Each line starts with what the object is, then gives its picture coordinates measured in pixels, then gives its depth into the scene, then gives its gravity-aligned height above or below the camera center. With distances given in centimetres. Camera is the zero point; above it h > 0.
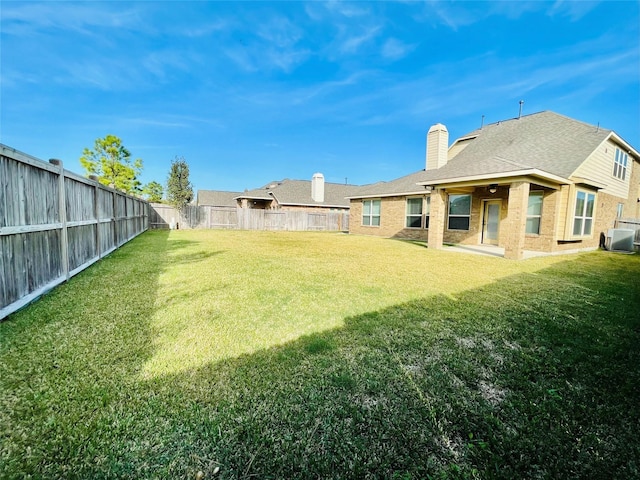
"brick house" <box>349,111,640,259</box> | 970 +143
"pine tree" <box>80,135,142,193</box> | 3106 +572
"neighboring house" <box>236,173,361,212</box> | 2777 +211
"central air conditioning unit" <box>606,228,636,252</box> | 1170 -60
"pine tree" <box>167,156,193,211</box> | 2523 +265
